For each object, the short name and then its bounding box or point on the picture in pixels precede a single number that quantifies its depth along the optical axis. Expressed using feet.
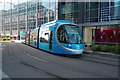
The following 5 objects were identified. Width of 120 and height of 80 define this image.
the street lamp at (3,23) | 144.63
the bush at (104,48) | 37.20
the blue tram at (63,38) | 31.55
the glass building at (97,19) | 46.24
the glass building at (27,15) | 91.86
